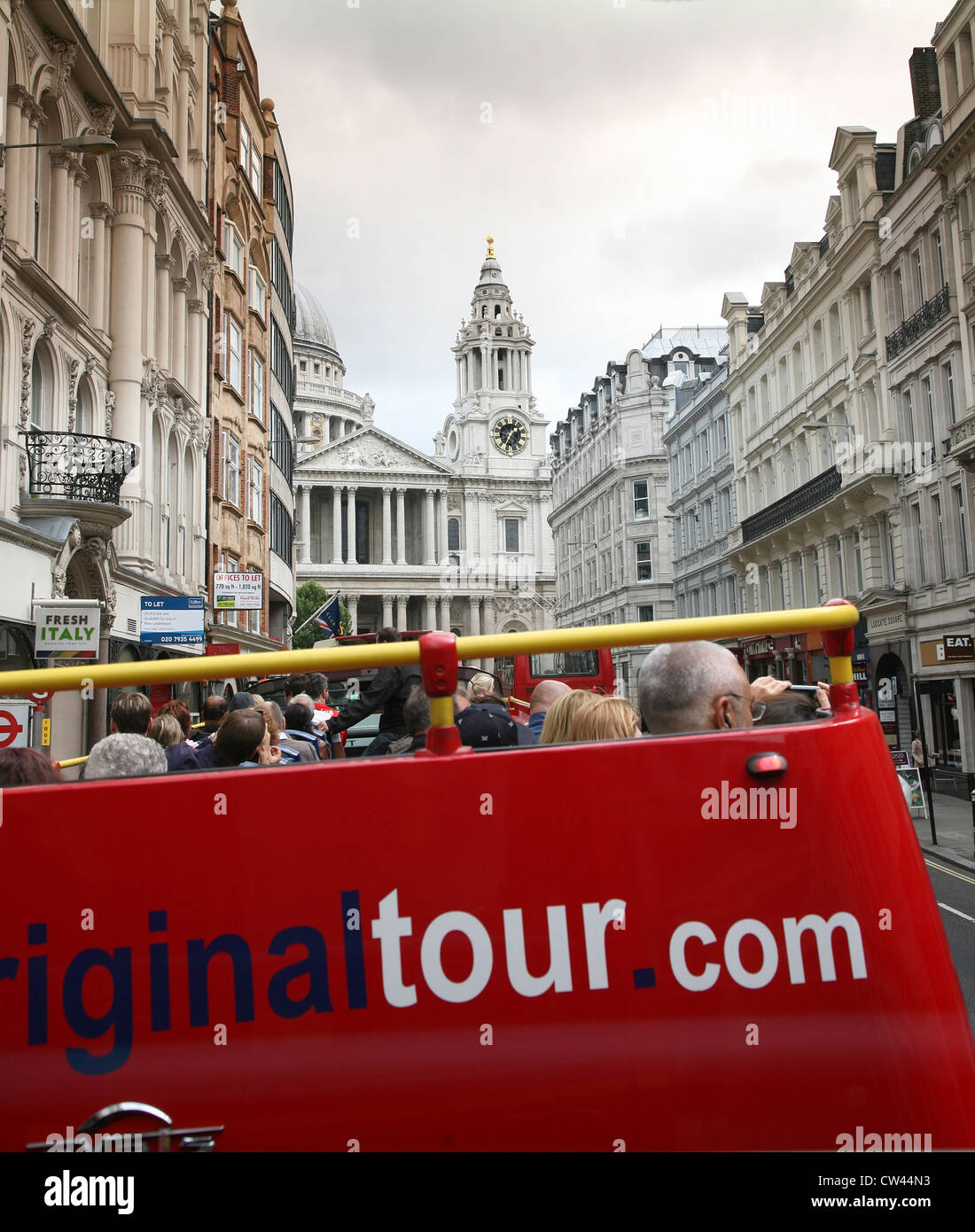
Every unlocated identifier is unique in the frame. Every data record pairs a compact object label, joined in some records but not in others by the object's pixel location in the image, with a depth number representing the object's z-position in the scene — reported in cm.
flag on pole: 2828
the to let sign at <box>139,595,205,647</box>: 1906
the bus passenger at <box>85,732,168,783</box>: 303
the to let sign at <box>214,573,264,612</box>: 2528
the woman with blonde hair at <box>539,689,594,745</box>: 296
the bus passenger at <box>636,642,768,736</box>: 235
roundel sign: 602
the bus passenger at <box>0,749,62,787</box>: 265
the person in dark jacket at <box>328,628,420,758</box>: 607
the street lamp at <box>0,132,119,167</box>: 1363
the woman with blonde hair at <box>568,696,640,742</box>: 288
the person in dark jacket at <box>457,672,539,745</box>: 476
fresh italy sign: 1230
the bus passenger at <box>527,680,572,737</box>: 530
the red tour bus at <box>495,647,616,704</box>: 1572
